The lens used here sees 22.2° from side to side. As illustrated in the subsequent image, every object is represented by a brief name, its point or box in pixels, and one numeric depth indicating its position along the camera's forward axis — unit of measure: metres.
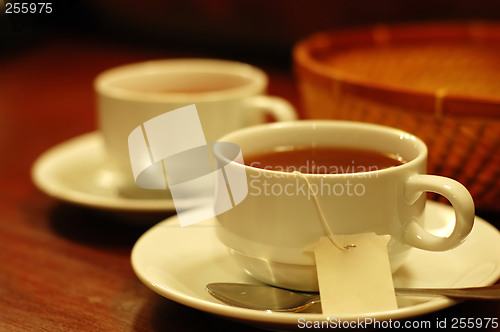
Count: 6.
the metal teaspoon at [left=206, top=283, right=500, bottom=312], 0.53
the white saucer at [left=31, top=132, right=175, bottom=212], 0.62
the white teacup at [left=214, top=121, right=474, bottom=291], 0.54
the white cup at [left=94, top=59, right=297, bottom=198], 0.64
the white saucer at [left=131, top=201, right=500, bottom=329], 0.52
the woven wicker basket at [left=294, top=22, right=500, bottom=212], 0.60
